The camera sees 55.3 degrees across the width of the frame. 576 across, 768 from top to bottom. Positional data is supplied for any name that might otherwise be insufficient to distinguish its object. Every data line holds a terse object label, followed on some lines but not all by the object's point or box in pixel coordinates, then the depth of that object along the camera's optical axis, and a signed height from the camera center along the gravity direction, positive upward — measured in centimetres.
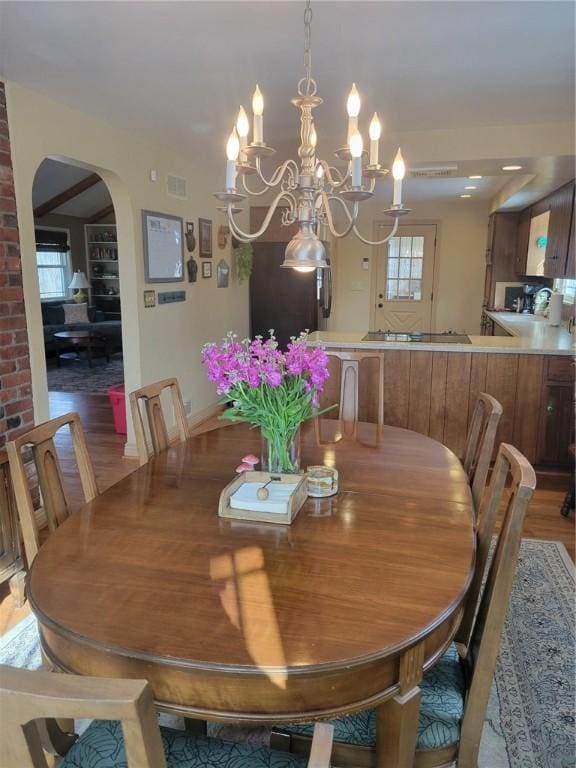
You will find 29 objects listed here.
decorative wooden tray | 152 -63
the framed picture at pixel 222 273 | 561 -2
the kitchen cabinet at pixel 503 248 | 707 +32
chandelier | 176 +34
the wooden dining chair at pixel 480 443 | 191 -63
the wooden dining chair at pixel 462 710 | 121 -99
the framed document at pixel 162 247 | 422 +19
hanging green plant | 595 +13
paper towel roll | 508 -33
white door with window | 808 -10
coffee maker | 673 -33
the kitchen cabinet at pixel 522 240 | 643 +40
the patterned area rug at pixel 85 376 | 675 -140
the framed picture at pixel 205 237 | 518 +32
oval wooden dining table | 100 -68
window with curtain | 887 +14
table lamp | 931 -24
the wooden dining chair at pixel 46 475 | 150 -60
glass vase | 171 -56
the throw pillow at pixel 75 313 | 888 -68
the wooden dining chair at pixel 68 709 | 63 -50
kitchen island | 377 -78
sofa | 822 -85
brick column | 279 -24
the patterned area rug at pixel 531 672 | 167 -142
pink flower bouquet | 161 -32
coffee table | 794 -99
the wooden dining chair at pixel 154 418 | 216 -60
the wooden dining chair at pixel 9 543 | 239 -119
